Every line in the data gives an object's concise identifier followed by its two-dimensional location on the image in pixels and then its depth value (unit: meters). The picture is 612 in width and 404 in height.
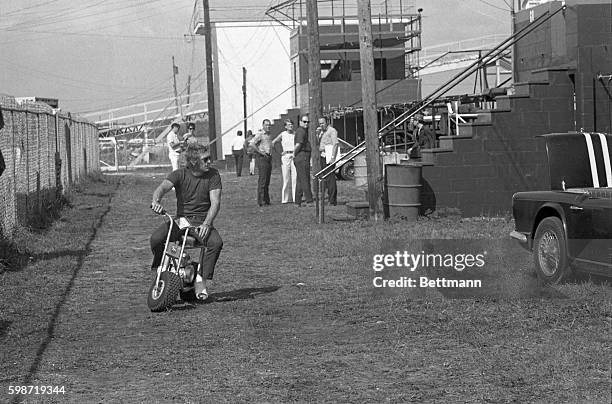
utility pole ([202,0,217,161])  47.84
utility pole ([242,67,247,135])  52.16
